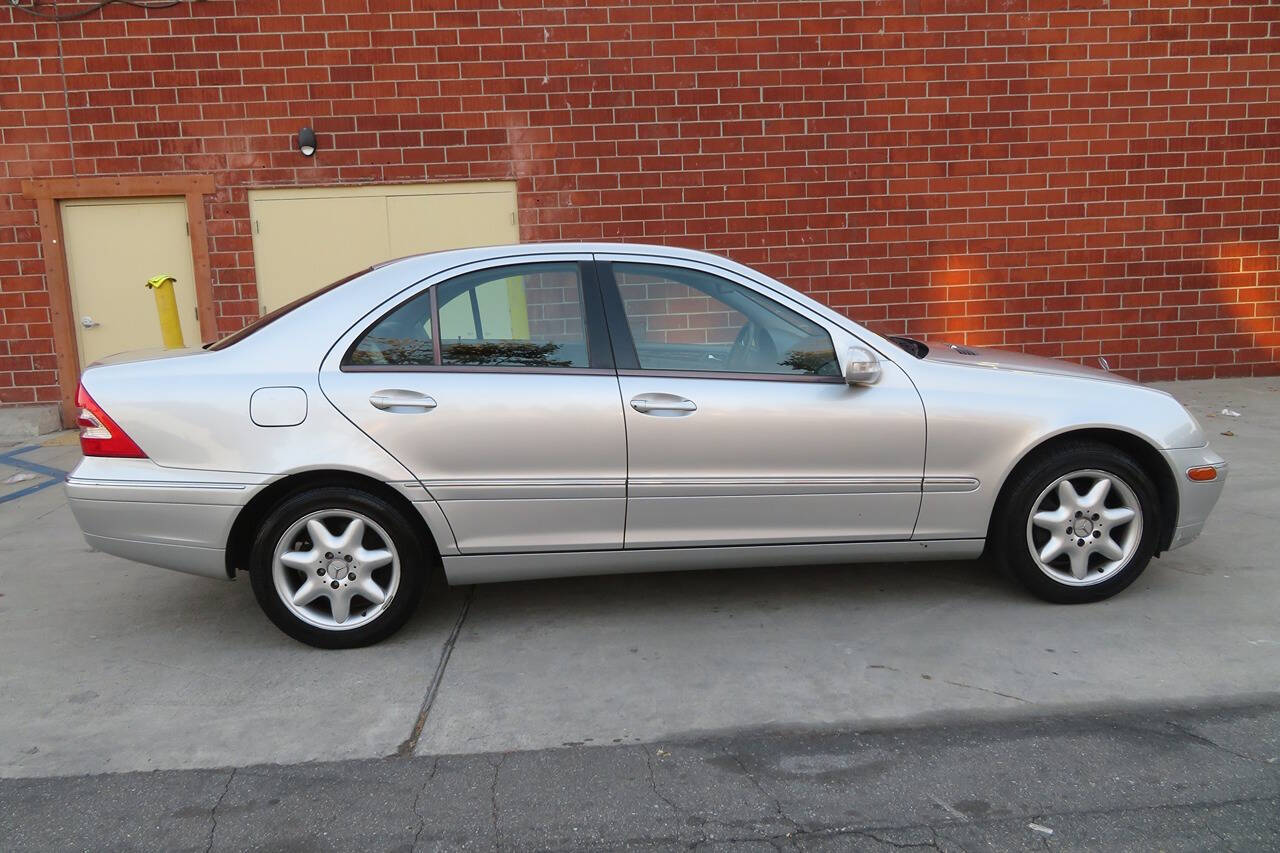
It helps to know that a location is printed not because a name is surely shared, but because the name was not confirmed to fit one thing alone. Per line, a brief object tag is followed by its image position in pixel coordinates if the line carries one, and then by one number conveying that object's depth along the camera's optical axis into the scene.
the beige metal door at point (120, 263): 8.99
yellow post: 7.10
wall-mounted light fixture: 8.80
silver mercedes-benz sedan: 4.02
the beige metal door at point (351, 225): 8.99
